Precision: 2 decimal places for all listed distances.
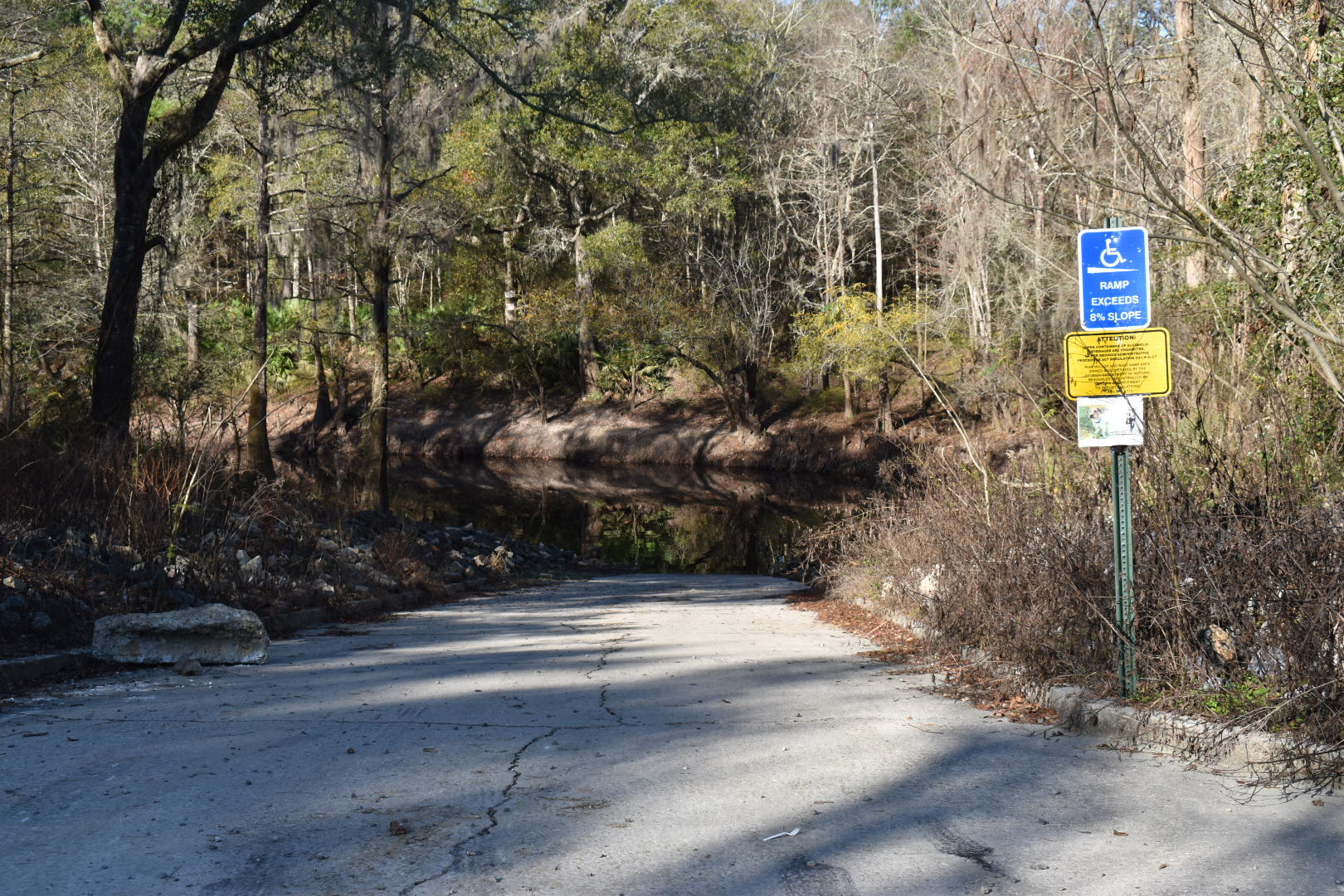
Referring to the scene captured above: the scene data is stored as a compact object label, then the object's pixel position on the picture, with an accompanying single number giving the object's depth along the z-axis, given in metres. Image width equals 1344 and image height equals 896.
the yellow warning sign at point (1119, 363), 6.98
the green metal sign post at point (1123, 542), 6.97
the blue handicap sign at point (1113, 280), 7.09
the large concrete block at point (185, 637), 8.81
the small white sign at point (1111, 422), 6.98
